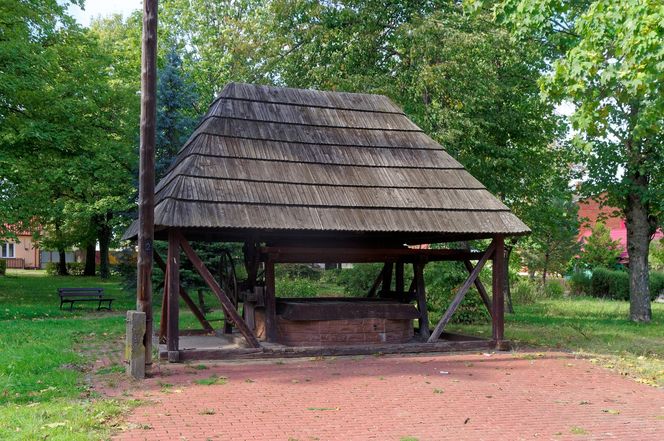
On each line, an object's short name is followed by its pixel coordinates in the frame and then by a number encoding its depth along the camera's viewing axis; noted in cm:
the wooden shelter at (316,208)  1188
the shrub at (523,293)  2878
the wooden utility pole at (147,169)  1056
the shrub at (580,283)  3381
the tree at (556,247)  3008
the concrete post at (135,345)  1009
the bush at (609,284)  3185
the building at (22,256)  6944
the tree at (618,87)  1093
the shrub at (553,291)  3200
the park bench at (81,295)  2284
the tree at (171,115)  2317
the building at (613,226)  4291
